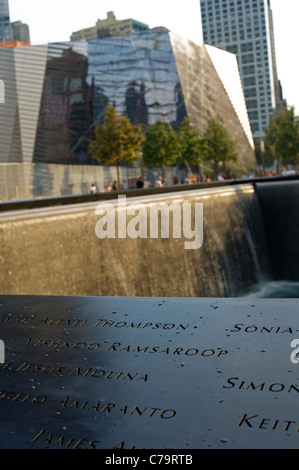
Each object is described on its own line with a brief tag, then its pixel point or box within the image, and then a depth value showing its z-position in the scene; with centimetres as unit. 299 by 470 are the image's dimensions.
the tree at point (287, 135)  4778
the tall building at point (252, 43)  15112
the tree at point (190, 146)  4506
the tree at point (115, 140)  3800
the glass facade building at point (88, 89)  4959
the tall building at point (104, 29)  6048
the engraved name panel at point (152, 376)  156
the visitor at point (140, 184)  2455
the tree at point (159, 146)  4253
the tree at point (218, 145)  4947
